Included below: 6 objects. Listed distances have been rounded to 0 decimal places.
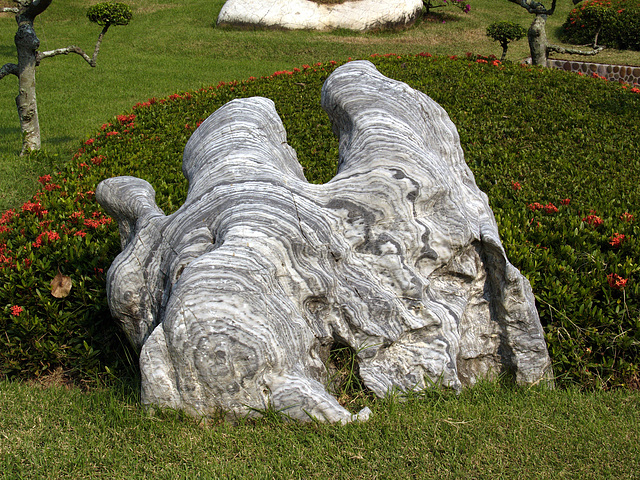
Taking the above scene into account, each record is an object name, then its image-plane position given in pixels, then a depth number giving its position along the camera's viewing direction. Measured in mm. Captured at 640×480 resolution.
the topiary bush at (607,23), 18156
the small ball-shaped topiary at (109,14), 8688
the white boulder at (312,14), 18484
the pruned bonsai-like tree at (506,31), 13625
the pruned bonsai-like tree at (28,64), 7453
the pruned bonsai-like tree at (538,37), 11195
